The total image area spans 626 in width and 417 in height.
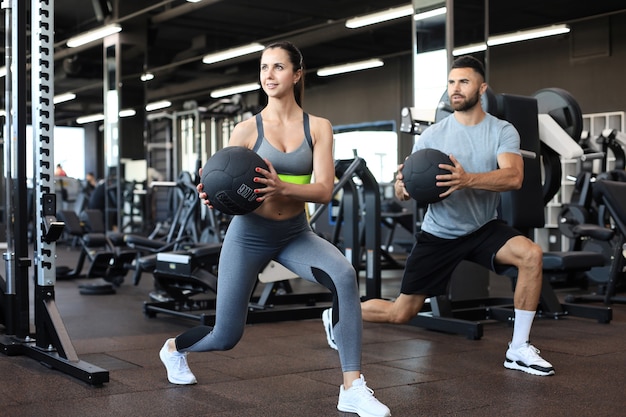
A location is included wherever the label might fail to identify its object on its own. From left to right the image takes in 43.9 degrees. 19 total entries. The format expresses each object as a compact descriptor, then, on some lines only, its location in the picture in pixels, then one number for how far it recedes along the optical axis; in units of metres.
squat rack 3.34
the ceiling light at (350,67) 14.35
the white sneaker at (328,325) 3.75
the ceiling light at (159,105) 18.42
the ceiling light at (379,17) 11.47
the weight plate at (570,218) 6.70
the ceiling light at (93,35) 12.25
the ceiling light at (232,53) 14.25
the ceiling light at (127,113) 12.15
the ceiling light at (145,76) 12.46
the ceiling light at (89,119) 20.73
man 3.34
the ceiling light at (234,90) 16.50
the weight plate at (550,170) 4.86
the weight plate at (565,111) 4.92
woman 2.49
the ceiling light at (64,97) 19.35
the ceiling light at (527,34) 11.48
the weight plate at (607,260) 6.34
